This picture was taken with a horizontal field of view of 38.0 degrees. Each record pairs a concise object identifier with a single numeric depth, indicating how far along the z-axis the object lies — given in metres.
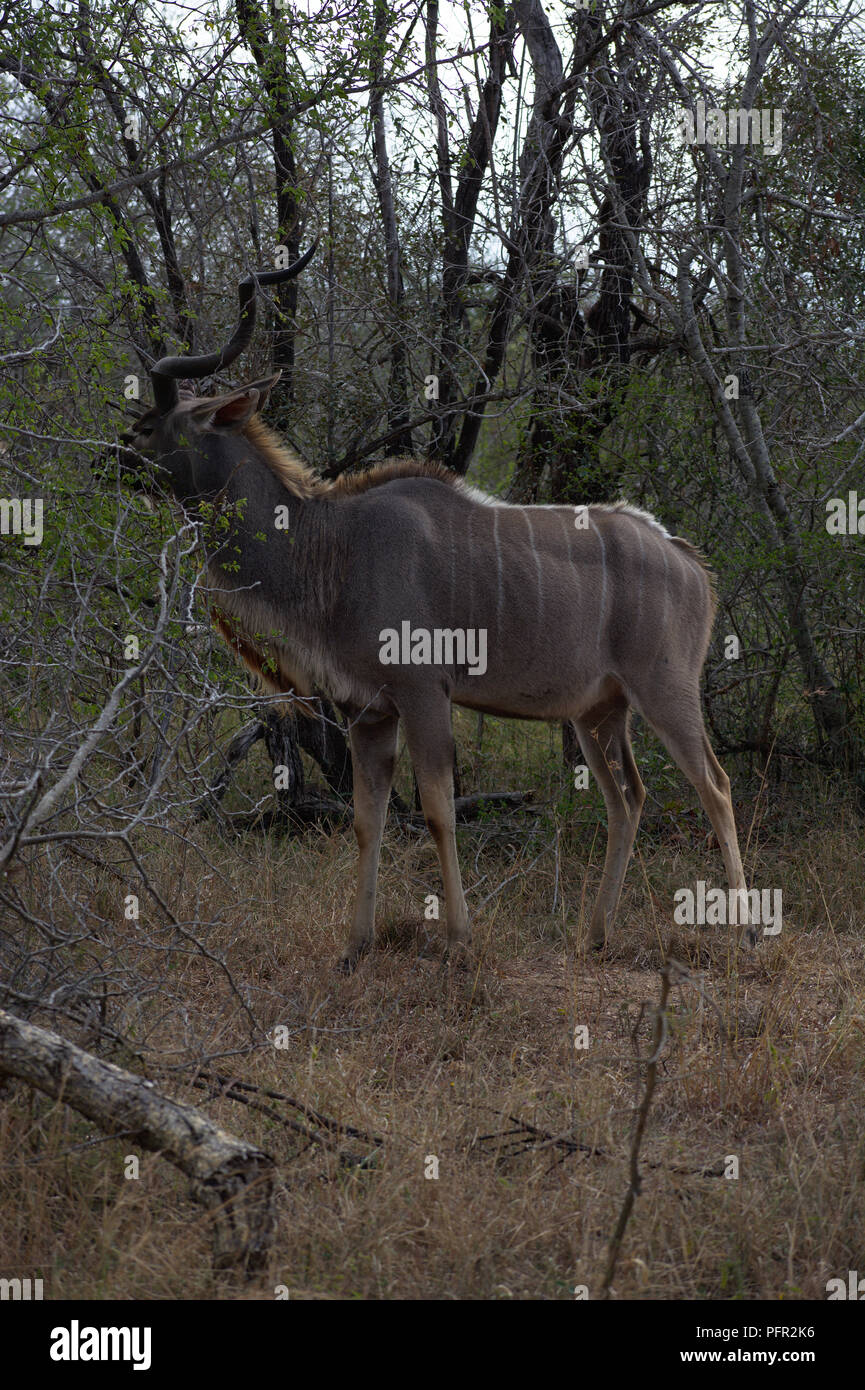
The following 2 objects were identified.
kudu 4.56
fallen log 2.47
